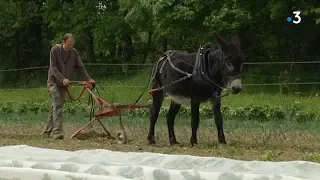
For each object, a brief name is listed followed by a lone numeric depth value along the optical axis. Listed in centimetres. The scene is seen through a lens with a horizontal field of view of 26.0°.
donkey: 964
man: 1140
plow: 1120
